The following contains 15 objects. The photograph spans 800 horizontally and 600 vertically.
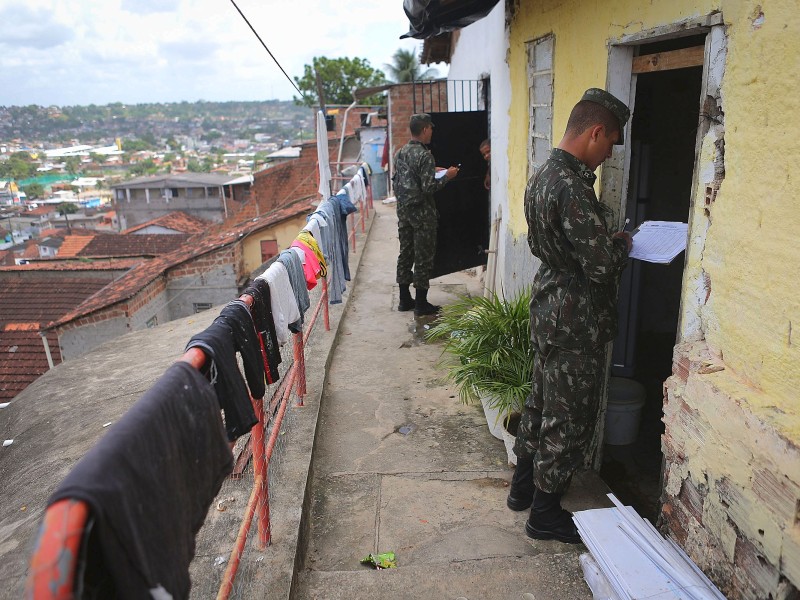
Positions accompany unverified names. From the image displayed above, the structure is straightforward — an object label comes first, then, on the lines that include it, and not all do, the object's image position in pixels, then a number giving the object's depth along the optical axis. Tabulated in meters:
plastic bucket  3.85
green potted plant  3.78
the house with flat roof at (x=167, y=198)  43.97
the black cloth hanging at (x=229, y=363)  1.90
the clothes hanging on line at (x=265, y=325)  2.59
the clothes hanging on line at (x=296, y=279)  3.23
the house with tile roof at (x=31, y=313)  12.54
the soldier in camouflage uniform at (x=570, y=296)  2.62
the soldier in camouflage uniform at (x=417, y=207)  5.70
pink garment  3.67
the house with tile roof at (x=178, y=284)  11.98
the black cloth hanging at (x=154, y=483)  1.16
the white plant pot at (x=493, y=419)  3.89
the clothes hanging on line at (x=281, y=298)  2.79
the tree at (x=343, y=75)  32.31
